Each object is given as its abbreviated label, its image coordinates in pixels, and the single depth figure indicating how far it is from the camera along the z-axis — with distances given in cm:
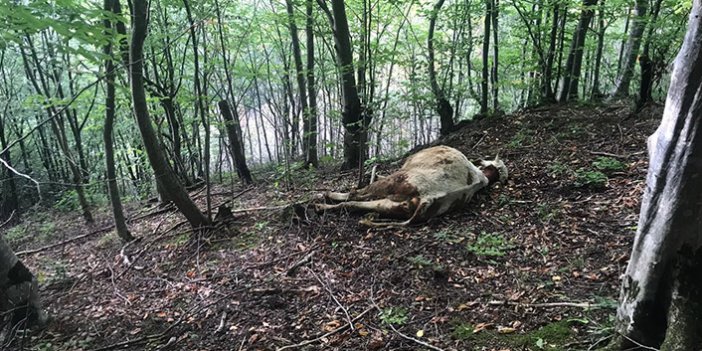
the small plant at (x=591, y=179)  482
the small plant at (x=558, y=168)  535
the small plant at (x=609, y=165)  506
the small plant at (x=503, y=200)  505
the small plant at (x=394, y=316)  344
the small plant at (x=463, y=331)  310
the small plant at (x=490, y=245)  414
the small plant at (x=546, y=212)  450
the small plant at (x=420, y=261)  411
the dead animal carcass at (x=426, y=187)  502
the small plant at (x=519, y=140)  669
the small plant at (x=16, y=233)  940
